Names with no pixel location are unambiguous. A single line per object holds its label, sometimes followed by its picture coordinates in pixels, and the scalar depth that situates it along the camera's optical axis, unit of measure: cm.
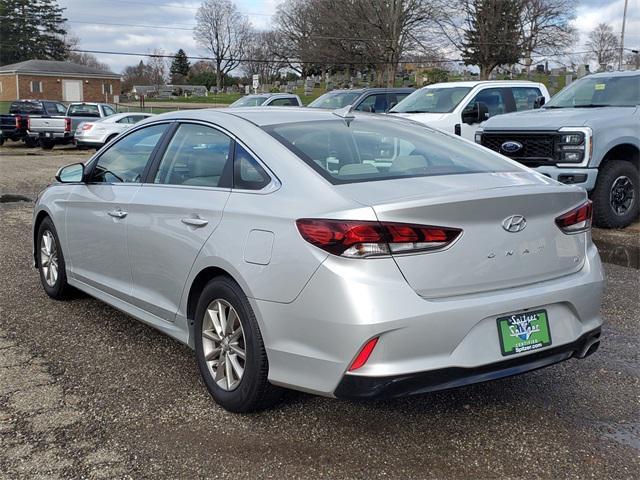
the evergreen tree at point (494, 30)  5022
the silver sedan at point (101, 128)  2225
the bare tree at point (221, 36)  9456
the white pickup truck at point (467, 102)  1144
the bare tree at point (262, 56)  8295
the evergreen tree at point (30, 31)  8188
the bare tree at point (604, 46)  6492
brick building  6216
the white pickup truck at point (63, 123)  2464
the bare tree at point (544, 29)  4906
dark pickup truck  2575
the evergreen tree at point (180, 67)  10838
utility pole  5711
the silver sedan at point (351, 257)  289
